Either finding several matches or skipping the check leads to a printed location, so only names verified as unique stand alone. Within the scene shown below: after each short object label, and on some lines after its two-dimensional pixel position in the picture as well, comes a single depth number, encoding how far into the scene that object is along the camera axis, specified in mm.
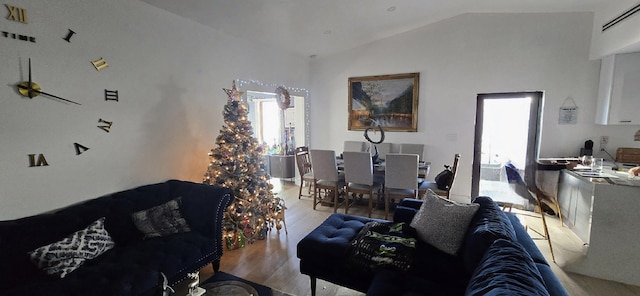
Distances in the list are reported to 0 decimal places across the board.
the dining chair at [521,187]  3068
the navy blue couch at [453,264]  1164
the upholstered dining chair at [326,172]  4051
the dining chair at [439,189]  3717
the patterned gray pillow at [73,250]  1844
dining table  4027
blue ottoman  1985
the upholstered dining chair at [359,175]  3840
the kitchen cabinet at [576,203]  2801
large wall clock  2025
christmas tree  3127
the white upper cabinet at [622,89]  3328
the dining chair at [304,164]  4683
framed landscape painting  5027
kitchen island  2439
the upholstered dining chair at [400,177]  3588
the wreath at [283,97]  4938
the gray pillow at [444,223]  1978
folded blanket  1913
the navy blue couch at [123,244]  1771
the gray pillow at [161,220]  2426
